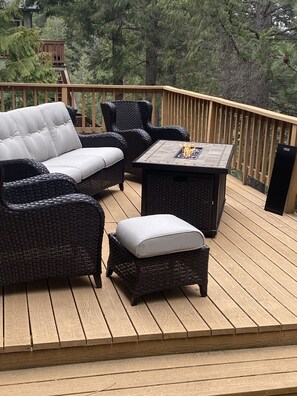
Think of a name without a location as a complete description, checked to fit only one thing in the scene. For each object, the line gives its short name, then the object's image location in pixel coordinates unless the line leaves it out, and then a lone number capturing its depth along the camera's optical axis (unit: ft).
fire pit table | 13.70
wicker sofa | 13.83
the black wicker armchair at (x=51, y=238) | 9.89
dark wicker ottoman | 10.06
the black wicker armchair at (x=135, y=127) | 19.60
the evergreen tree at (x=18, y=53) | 43.60
